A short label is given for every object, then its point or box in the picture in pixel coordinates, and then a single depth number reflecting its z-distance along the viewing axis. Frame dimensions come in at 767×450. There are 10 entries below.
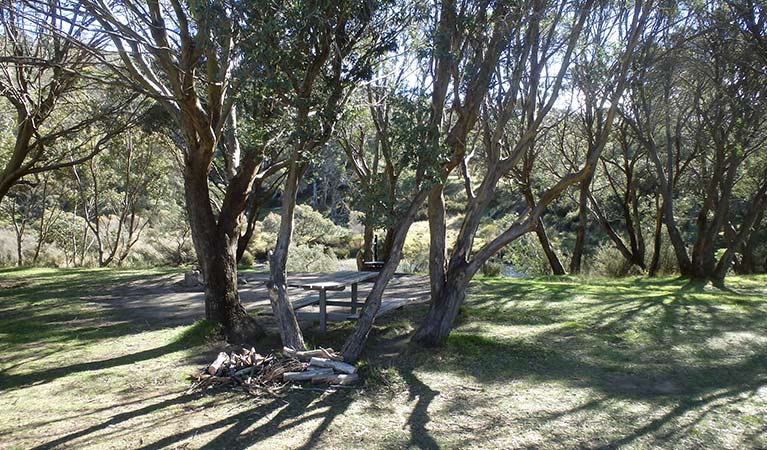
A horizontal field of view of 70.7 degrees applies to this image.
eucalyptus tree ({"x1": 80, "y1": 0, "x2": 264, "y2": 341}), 6.23
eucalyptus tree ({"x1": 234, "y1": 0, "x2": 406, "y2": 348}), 5.38
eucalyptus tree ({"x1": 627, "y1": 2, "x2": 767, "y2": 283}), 11.28
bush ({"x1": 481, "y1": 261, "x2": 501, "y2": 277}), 17.84
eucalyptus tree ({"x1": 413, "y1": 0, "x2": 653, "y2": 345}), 6.77
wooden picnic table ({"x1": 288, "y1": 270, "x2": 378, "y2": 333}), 6.99
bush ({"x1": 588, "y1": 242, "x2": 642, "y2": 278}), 17.75
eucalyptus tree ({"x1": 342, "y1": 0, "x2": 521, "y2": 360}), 6.04
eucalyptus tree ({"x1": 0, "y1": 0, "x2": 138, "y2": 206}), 7.87
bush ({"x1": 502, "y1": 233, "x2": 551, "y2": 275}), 19.39
